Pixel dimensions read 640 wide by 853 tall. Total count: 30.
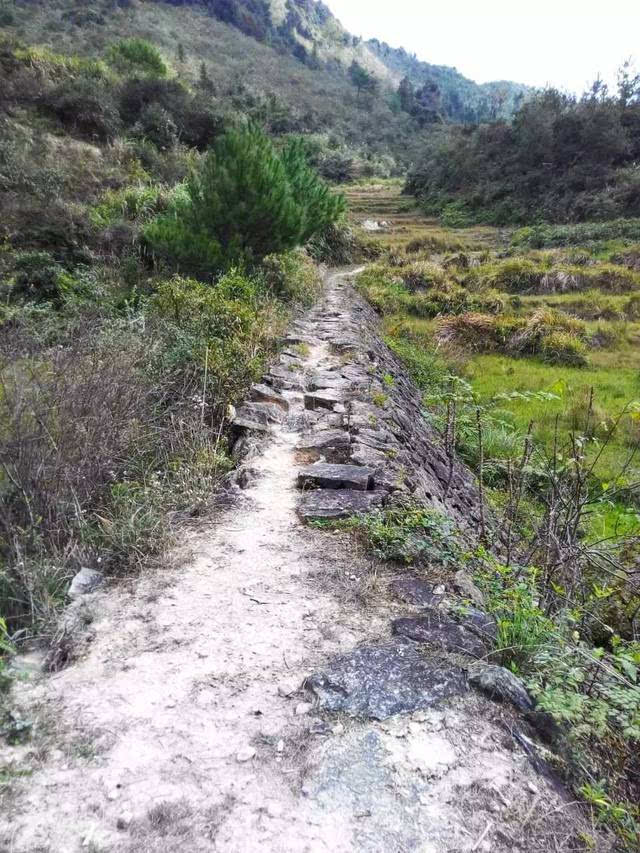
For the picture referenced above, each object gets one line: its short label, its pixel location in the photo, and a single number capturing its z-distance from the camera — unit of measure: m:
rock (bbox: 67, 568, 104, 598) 2.43
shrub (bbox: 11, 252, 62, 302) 9.77
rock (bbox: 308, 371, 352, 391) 5.87
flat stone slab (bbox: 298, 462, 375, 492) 3.67
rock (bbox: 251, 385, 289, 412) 5.29
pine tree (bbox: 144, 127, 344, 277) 8.78
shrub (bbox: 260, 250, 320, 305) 10.02
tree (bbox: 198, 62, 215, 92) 35.38
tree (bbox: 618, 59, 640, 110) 34.72
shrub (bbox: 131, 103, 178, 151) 18.80
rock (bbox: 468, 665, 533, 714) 1.92
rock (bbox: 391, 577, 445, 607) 2.53
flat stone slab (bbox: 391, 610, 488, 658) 2.19
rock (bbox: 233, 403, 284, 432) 4.66
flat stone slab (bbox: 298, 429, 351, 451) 4.33
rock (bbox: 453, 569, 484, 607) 2.64
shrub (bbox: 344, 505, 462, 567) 2.86
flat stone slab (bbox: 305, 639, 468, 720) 1.91
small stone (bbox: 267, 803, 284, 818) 1.51
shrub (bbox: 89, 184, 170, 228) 12.85
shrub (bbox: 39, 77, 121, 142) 16.67
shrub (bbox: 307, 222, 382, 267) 19.35
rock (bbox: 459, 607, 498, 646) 2.25
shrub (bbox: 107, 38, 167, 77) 24.19
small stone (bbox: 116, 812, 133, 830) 1.44
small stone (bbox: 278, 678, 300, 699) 1.97
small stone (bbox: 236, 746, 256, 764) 1.68
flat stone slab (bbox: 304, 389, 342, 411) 5.33
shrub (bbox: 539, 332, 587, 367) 11.63
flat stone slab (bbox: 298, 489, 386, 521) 3.30
